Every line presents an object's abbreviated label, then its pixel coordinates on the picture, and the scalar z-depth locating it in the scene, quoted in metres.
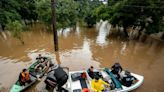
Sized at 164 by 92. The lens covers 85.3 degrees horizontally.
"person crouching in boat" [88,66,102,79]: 4.71
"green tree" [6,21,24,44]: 8.27
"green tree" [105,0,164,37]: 8.86
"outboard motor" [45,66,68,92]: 3.99
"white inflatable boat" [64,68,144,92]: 4.25
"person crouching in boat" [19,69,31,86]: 4.45
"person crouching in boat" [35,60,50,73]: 5.25
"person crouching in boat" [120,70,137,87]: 4.49
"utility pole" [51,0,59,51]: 6.78
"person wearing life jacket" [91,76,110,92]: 4.15
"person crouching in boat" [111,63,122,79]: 4.98
